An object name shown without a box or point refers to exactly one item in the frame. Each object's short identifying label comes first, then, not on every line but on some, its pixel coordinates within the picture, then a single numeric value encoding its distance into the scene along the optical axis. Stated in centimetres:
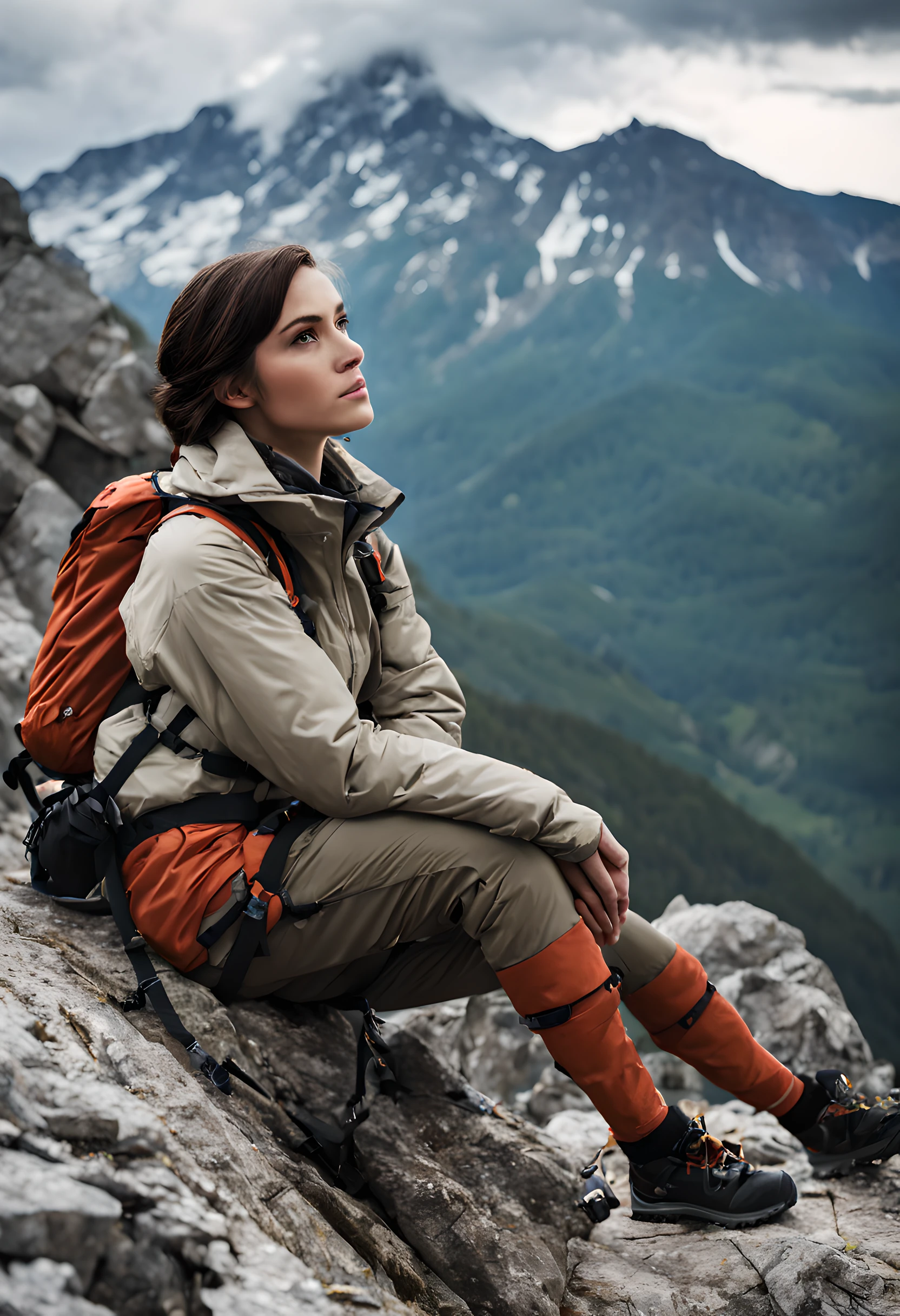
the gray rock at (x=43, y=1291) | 184
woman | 327
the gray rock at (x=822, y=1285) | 351
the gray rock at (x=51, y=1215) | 195
